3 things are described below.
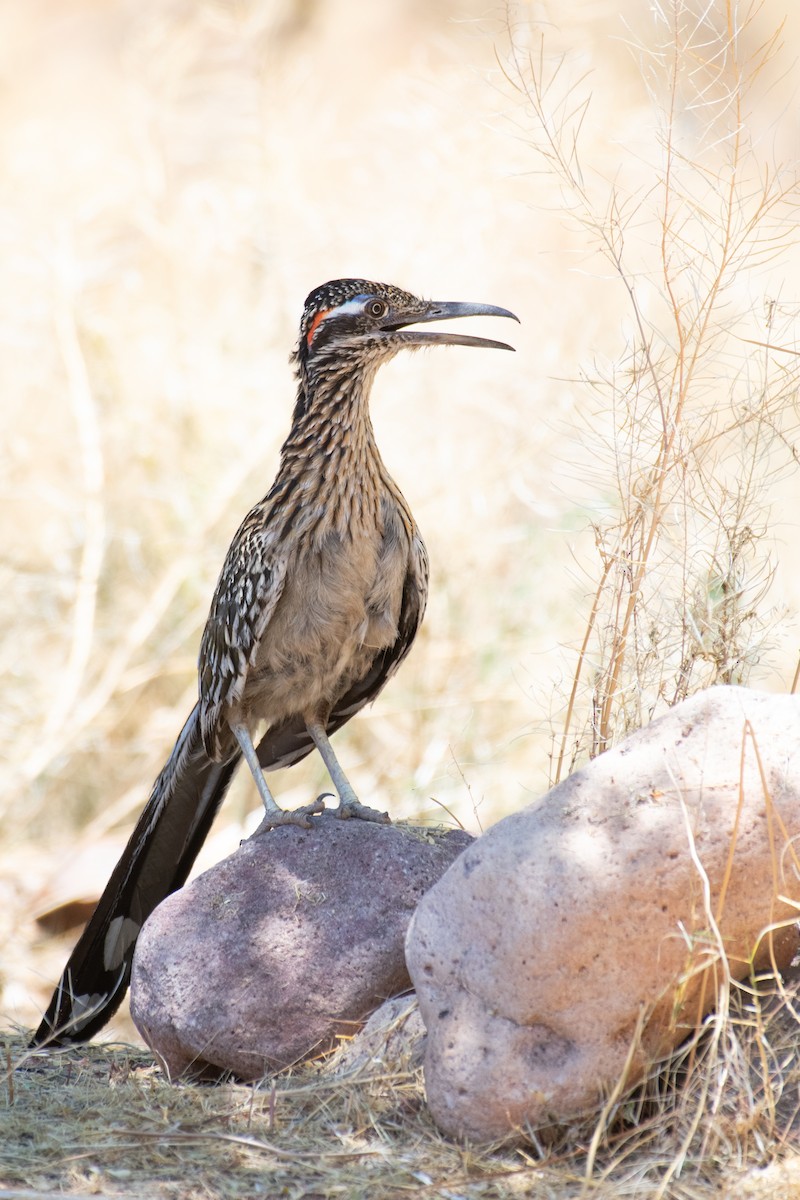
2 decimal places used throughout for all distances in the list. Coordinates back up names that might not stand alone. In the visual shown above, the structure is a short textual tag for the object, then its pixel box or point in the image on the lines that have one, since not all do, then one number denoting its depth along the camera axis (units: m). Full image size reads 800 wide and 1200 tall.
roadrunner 9.58
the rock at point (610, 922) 6.47
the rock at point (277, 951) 8.14
